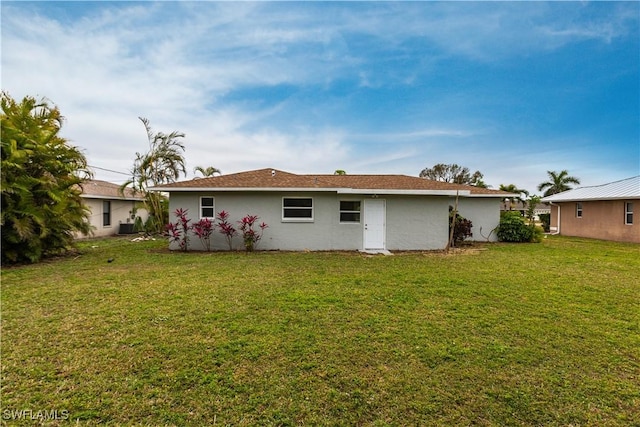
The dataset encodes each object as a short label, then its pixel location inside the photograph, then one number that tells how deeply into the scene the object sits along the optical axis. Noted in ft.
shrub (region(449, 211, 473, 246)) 45.08
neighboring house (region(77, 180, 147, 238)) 51.85
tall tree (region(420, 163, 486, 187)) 141.18
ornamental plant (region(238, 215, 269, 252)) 36.65
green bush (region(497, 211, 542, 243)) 48.91
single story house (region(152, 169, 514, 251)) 37.86
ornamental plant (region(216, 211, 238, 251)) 36.81
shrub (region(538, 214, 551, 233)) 76.96
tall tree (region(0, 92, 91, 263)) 26.27
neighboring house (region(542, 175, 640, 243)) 51.11
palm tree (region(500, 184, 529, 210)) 78.58
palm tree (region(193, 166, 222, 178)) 63.52
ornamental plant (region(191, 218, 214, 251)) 36.55
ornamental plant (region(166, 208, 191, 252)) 36.88
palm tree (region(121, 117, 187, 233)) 51.55
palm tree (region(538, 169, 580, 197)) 98.98
